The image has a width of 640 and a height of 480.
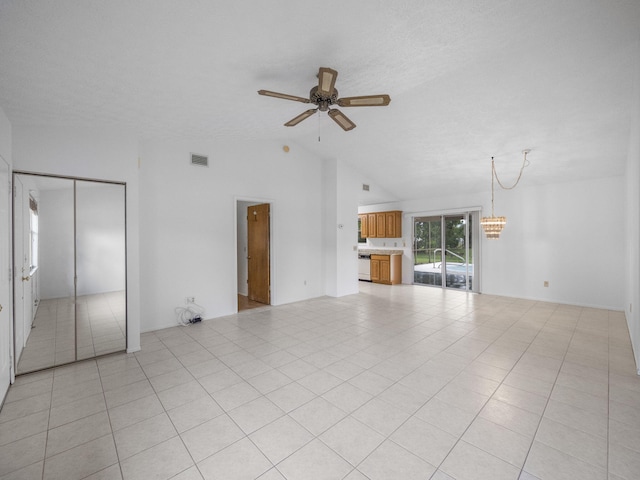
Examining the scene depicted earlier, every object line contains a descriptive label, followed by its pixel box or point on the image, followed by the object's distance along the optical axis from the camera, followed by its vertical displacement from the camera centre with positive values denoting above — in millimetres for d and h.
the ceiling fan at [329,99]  2450 +1368
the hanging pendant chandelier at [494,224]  5176 +234
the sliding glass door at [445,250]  7238 -358
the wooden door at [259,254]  5824 -335
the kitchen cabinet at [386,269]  8516 -971
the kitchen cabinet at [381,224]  8633 +417
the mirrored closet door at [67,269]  2906 -338
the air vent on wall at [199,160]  4613 +1309
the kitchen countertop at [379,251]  8620 -445
